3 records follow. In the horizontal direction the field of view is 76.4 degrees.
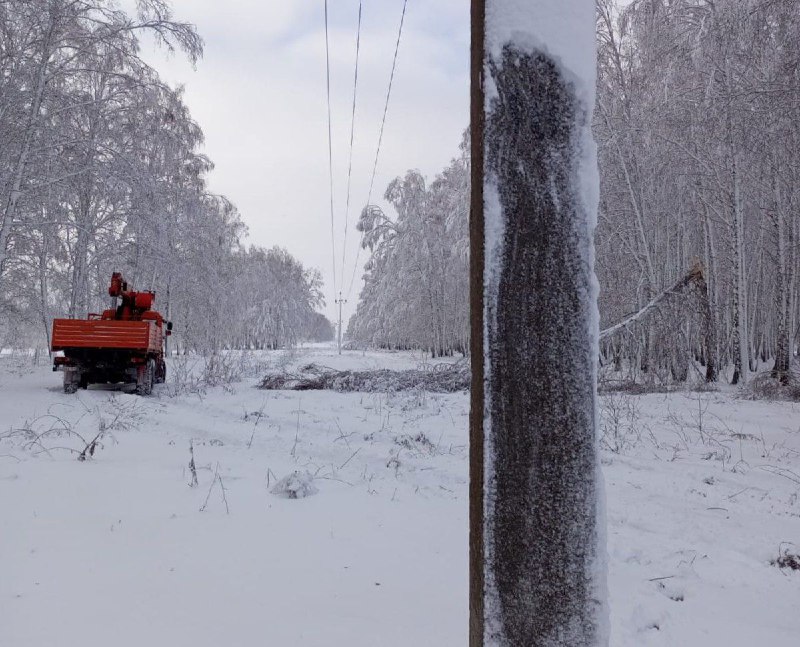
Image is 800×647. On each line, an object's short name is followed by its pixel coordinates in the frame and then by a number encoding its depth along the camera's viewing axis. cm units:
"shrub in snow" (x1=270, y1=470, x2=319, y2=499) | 368
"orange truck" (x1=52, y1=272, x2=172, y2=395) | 962
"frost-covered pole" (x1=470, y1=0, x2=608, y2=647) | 117
